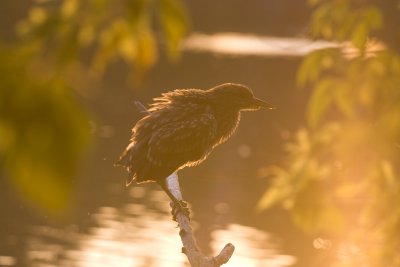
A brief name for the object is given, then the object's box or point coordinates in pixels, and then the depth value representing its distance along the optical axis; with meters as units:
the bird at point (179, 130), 18.50
